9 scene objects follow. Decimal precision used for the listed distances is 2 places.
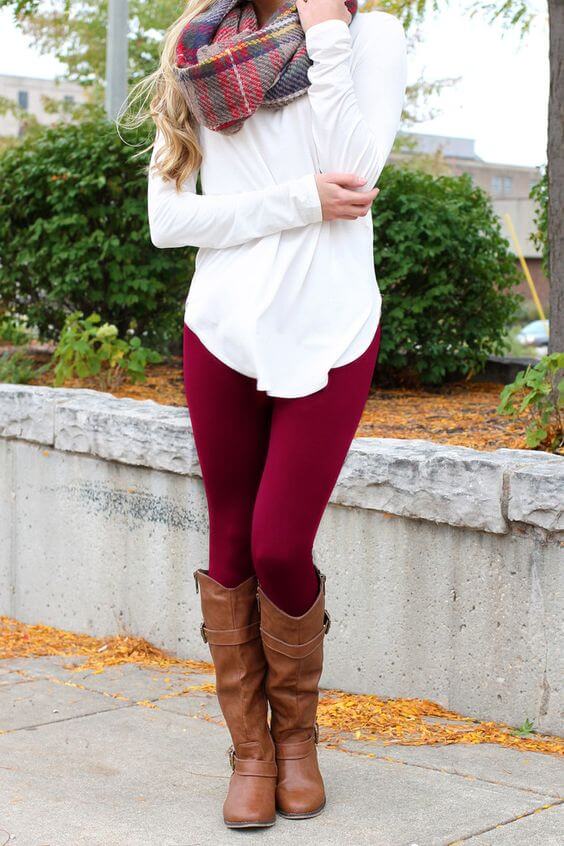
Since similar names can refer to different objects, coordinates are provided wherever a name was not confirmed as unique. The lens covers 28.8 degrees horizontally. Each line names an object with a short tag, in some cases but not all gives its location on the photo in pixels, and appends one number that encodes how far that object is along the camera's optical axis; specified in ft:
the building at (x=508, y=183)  129.24
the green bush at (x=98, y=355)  20.44
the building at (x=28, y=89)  229.25
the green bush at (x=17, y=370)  20.93
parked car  92.95
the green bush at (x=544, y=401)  13.82
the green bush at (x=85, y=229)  21.85
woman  8.16
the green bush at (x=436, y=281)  21.08
